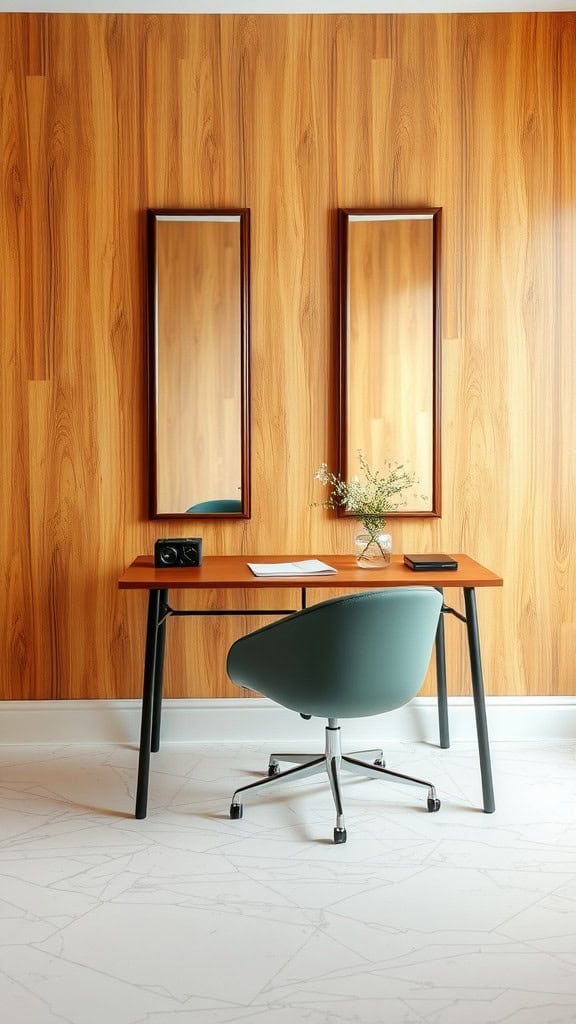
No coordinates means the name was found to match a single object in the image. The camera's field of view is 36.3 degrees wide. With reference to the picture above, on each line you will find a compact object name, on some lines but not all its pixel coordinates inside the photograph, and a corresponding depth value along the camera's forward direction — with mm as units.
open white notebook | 2859
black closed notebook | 2848
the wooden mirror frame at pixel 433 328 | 3271
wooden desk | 2688
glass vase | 3006
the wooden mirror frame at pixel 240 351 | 3250
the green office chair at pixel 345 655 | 2377
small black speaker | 2930
